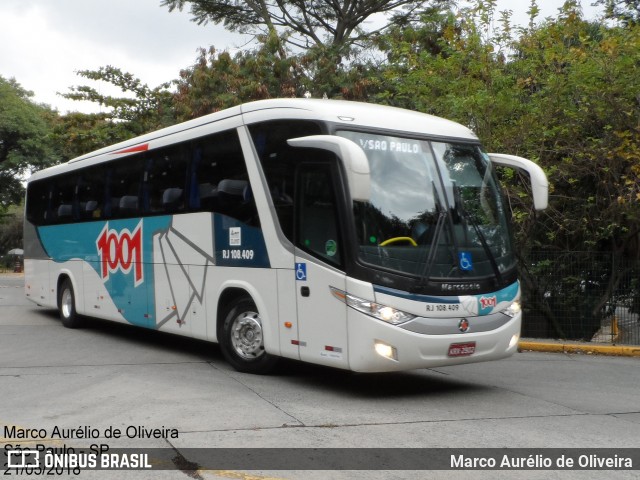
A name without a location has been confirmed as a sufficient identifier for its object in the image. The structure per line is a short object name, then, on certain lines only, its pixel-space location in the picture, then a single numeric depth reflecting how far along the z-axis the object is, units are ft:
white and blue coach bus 27.27
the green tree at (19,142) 155.53
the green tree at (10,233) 214.28
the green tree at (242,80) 76.69
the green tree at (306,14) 89.76
